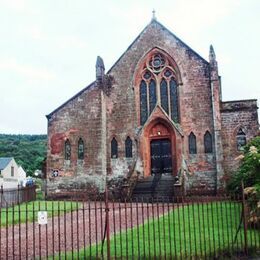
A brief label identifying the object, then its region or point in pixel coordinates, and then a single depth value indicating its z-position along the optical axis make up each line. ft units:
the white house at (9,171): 140.47
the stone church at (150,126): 63.07
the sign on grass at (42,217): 22.83
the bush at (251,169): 33.24
